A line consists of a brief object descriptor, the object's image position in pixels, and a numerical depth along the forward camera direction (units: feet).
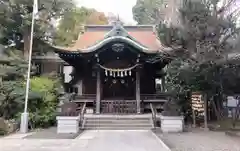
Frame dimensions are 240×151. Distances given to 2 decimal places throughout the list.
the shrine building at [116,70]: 45.80
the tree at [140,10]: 118.40
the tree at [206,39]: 33.42
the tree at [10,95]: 39.40
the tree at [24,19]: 50.88
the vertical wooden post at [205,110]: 36.60
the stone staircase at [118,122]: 39.32
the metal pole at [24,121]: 36.73
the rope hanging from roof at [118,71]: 48.67
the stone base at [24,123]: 36.72
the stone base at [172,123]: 35.55
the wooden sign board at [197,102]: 36.78
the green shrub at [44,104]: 41.22
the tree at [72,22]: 63.50
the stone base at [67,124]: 35.14
